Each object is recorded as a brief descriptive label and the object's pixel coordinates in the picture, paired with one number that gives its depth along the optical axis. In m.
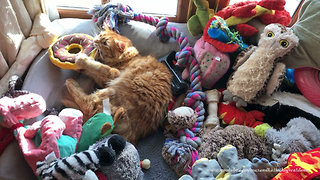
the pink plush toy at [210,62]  1.24
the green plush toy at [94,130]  0.98
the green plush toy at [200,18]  1.34
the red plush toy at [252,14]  1.24
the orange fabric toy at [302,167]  0.75
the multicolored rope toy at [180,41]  1.18
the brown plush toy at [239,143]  0.99
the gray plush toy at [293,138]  0.94
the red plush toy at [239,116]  1.19
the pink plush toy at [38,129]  0.86
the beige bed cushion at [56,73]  0.89
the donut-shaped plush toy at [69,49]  1.24
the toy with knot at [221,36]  1.19
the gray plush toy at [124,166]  0.85
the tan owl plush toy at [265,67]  1.07
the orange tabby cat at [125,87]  1.15
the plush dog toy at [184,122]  1.13
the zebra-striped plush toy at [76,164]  0.76
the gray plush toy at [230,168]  0.81
